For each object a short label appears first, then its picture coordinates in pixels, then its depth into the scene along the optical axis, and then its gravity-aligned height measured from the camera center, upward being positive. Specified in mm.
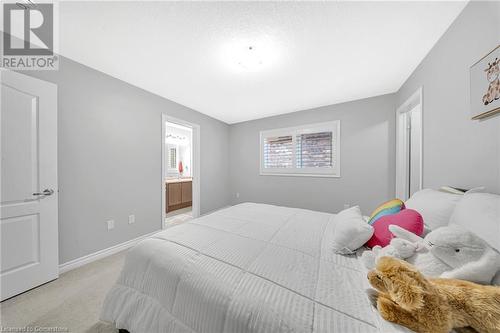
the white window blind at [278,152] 3717 +330
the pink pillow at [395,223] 942 -361
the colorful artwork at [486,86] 977 +522
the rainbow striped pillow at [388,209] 1265 -343
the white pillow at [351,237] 1061 -466
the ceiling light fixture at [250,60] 1717 +1200
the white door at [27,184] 1408 -175
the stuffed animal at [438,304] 522 -462
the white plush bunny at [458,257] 599 -360
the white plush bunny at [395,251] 789 -426
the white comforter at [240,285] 637 -571
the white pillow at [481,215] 696 -242
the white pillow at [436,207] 1023 -276
